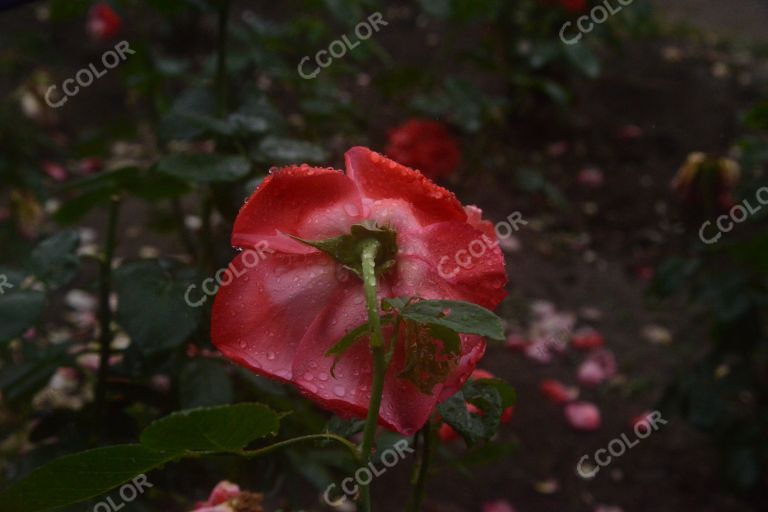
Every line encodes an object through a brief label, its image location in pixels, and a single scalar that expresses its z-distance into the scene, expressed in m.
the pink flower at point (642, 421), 1.91
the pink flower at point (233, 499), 0.68
